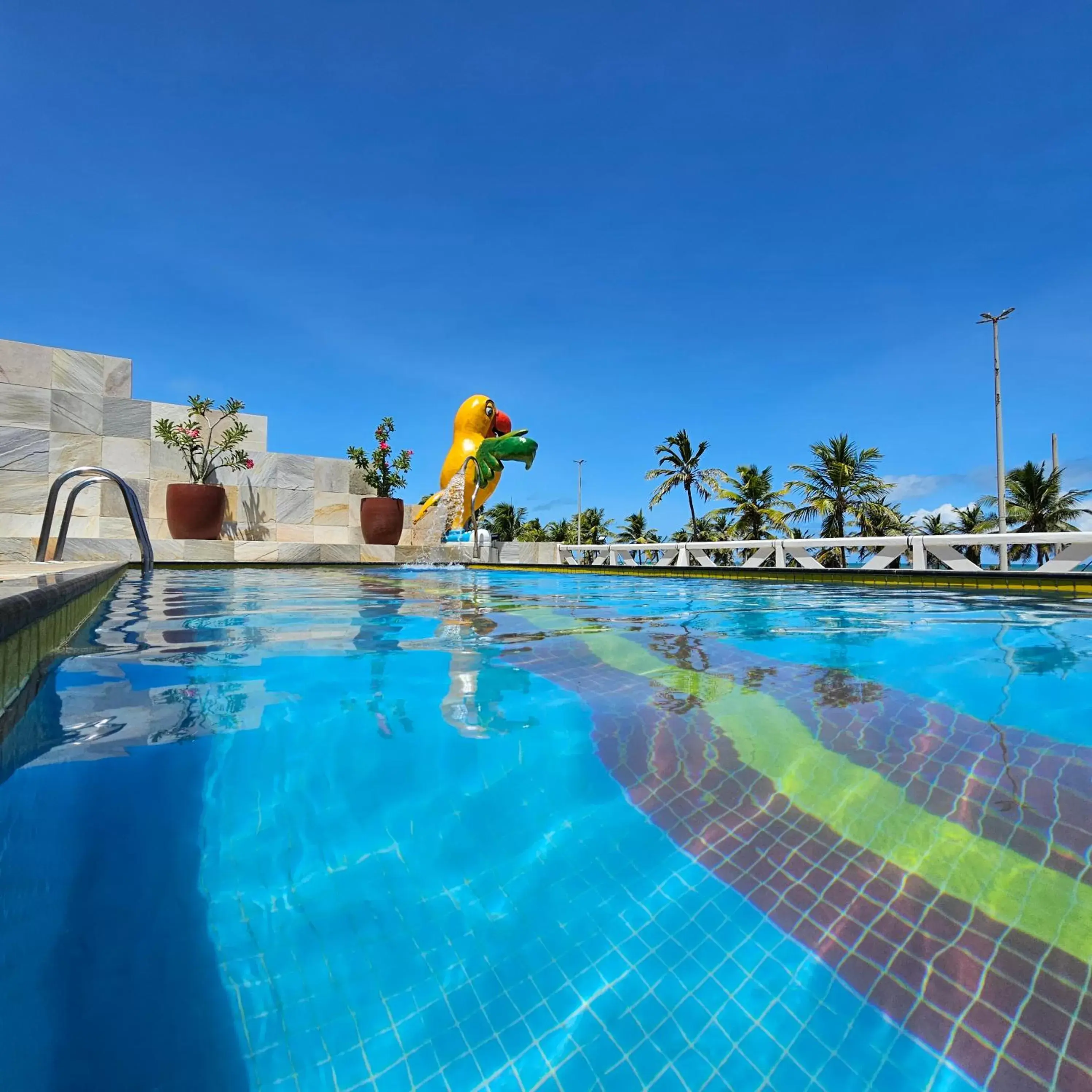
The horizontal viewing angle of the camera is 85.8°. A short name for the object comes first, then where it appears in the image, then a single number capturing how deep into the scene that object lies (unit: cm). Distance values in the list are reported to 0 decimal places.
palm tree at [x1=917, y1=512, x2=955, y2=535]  3647
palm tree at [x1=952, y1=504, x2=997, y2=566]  3481
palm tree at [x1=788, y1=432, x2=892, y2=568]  2867
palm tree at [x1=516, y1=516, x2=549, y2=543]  4809
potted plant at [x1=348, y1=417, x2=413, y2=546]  1247
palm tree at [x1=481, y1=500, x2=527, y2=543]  4550
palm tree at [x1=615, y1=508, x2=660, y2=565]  4794
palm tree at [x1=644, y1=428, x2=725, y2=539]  2961
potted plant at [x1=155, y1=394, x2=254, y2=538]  1034
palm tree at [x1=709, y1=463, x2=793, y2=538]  2975
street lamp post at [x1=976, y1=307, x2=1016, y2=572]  1995
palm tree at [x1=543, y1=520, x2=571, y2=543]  5119
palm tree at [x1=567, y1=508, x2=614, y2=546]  4809
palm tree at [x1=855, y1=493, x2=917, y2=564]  2888
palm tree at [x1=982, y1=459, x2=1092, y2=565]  2981
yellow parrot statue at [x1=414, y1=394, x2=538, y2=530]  1393
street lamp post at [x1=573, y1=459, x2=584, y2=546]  3824
